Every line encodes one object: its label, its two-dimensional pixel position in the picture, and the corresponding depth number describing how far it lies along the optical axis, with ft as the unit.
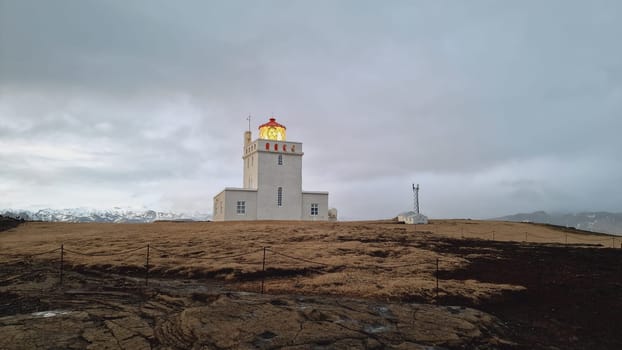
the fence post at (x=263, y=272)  41.16
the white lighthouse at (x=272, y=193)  119.24
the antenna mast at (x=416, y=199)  136.77
